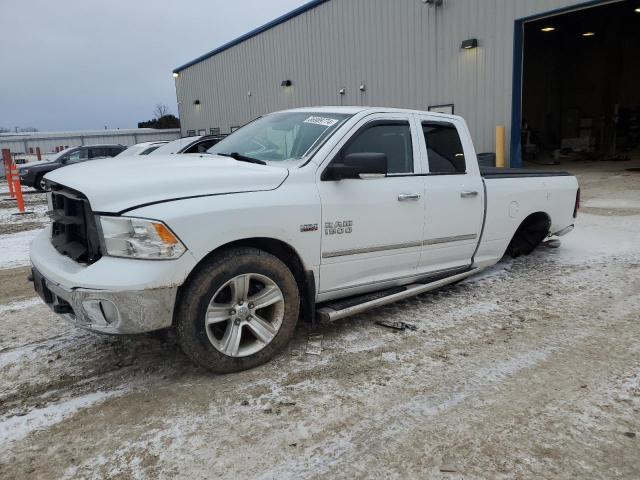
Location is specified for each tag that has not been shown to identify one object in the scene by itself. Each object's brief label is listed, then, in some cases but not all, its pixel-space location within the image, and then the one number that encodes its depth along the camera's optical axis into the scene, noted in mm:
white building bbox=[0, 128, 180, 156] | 33528
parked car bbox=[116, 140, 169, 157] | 12008
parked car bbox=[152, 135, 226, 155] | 9505
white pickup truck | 2871
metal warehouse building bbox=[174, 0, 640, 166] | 14359
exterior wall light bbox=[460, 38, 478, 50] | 14539
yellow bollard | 14156
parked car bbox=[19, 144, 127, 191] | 16938
